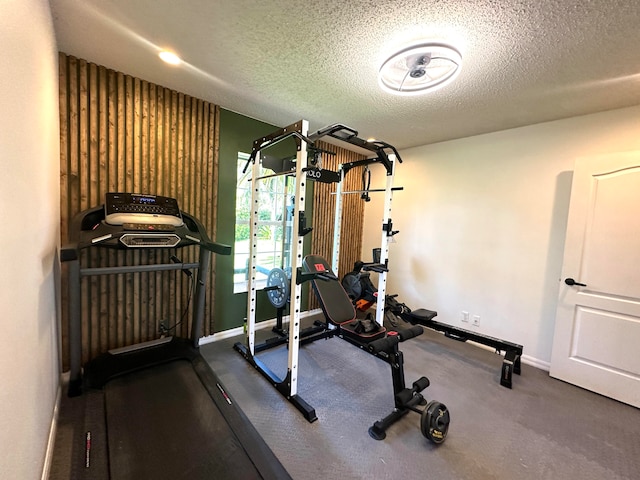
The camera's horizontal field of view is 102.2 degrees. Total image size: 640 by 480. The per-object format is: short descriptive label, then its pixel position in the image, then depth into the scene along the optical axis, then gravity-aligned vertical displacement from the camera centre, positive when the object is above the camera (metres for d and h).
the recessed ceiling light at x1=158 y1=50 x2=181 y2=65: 1.95 +1.23
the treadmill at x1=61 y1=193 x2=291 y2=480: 1.47 -1.36
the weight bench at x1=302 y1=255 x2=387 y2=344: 2.32 -0.89
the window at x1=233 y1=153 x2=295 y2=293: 3.23 -0.04
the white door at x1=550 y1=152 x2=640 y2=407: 2.31 -0.40
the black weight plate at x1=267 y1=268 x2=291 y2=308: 2.89 -0.74
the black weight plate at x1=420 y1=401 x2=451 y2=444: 1.72 -1.29
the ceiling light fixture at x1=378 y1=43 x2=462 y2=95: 1.69 +1.19
